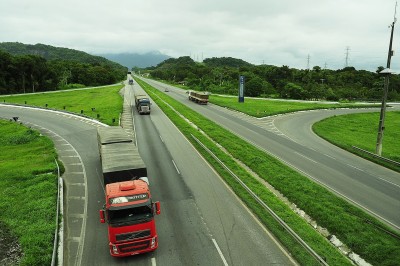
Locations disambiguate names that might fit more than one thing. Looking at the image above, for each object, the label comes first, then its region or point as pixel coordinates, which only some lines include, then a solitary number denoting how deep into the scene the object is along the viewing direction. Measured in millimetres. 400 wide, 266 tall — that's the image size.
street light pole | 33572
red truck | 14680
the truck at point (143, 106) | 58644
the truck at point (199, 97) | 79000
